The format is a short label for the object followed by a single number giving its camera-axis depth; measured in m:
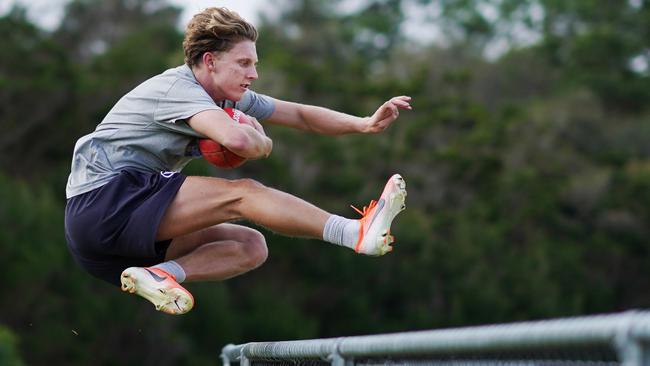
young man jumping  11.89
